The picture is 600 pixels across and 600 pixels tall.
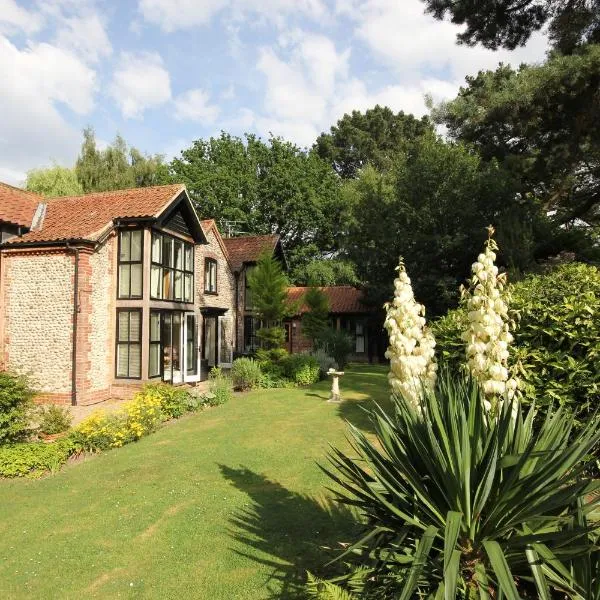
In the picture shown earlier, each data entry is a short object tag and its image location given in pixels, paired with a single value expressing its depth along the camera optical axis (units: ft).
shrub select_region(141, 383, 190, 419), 44.55
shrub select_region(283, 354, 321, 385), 63.67
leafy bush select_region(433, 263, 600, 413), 19.42
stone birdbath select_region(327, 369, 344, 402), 49.49
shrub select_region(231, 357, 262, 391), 60.64
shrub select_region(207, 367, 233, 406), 50.07
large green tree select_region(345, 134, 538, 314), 64.23
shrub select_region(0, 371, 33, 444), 33.40
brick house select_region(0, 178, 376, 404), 50.03
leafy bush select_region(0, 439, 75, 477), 31.30
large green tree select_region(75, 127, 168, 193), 114.01
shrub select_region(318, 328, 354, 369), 75.82
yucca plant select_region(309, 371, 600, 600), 9.77
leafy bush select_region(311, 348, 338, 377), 69.70
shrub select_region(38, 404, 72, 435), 37.63
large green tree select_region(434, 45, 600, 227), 37.45
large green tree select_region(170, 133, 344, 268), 118.52
